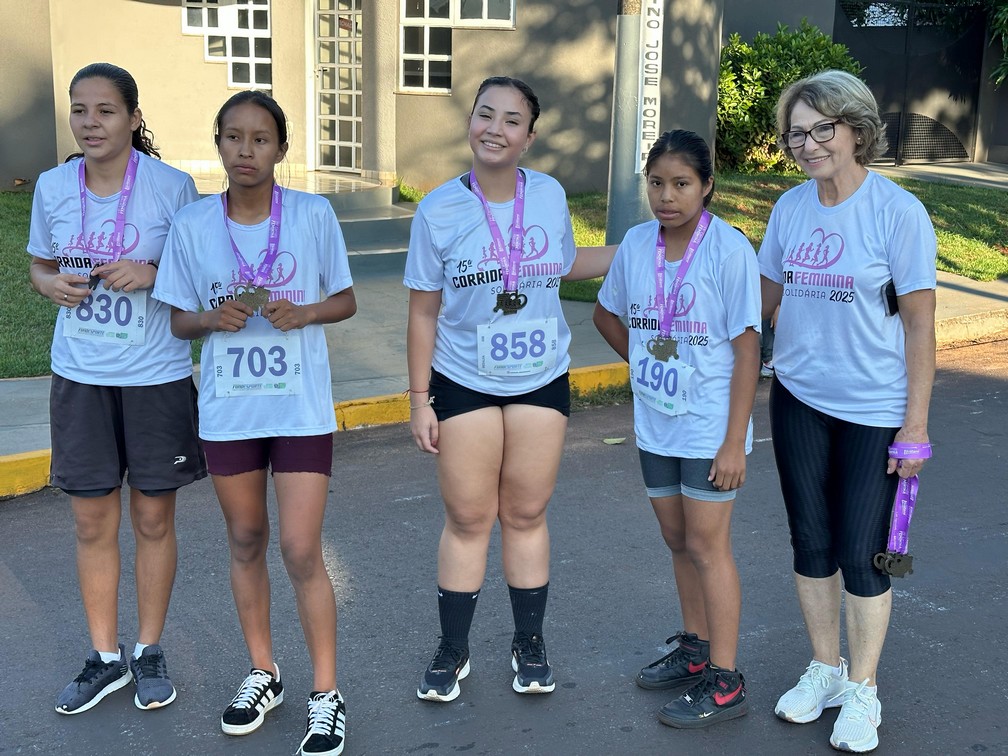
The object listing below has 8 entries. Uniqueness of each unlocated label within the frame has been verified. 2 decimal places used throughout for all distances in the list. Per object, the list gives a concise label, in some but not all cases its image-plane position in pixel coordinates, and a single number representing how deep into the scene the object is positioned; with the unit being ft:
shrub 52.90
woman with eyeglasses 11.64
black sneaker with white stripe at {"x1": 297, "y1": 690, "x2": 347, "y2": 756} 11.84
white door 49.52
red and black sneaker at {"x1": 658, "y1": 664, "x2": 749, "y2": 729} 12.58
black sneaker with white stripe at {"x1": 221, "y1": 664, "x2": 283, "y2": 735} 12.32
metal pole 27.91
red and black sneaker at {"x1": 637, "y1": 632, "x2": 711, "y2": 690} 13.33
